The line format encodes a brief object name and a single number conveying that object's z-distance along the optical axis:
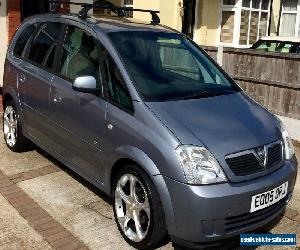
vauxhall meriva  3.13
